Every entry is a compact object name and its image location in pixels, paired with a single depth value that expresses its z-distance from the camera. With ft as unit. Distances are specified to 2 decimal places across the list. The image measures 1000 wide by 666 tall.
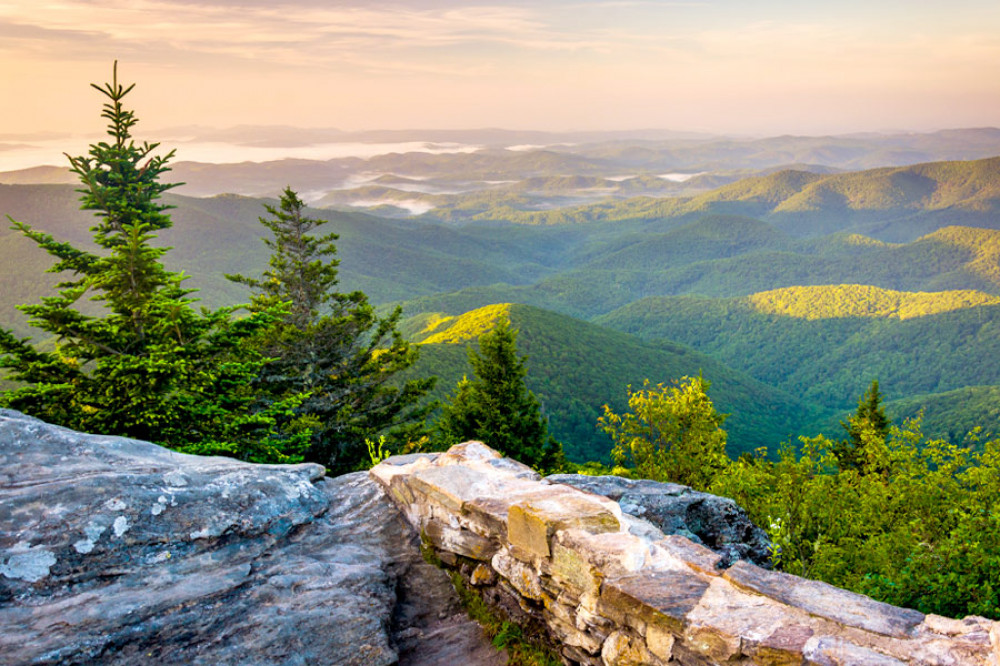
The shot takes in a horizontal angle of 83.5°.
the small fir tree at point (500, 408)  111.96
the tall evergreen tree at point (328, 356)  108.27
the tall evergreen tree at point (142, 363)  61.41
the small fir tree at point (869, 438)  91.20
